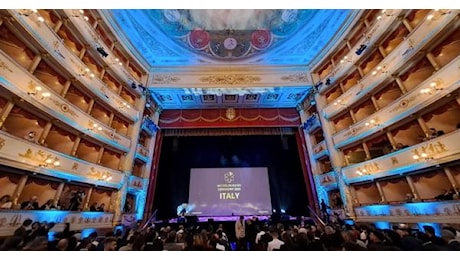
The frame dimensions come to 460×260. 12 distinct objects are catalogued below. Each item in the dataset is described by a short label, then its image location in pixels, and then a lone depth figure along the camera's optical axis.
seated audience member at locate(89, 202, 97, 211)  7.61
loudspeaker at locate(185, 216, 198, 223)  10.09
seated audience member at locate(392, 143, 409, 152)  7.10
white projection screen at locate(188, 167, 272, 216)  10.30
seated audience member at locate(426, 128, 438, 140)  6.10
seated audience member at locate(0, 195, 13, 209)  5.16
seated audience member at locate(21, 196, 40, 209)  5.68
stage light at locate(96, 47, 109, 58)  8.57
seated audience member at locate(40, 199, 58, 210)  6.08
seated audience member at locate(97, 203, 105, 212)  7.82
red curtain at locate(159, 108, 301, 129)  12.35
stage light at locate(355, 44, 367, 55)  8.69
